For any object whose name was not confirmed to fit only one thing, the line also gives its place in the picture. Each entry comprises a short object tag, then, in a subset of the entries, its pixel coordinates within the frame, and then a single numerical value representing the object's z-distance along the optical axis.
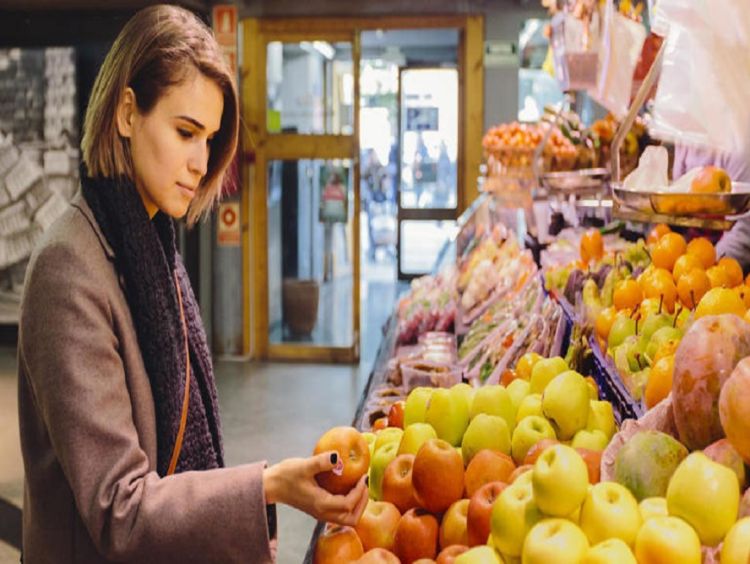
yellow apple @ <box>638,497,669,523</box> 1.41
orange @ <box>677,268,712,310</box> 2.62
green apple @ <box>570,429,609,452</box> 1.87
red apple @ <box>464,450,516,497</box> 1.76
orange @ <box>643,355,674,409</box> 1.92
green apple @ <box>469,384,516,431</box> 2.02
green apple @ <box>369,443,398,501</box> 1.98
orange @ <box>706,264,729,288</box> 2.62
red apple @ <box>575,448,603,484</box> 1.68
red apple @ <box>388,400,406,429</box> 2.45
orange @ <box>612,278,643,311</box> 2.77
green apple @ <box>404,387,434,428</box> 2.13
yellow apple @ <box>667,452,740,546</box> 1.32
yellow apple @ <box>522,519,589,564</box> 1.32
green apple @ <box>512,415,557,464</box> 1.86
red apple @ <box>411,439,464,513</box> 1.74
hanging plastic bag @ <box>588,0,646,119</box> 3.29
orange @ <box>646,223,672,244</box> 3.25
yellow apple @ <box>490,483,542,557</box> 1.44
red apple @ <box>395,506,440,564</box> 1.71
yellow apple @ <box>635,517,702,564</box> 1.29
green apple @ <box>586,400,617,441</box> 1.95
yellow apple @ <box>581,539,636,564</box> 1.30
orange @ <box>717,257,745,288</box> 2.65
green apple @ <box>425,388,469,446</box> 2.04
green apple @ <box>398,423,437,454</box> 1.94
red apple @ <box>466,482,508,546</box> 1.59
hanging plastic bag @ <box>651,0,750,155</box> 2.26
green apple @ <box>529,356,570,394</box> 2.16
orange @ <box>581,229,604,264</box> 3.73
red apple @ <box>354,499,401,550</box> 1.75
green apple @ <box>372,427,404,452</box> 2.08
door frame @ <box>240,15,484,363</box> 8.08
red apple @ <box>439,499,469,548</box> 1.69
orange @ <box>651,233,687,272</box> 2.91
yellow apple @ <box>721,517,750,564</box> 1.22
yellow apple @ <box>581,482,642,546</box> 1.38
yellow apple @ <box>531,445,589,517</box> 1.39
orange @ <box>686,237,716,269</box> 2.80
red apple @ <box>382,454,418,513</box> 1.83
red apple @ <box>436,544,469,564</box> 1.61
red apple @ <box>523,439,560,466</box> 1.77
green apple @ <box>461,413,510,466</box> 1.90
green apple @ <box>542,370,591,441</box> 1.91
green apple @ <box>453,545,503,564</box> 1.45
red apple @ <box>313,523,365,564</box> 1.70
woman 1.40
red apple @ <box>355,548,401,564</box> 1.66
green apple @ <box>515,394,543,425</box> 1.99
